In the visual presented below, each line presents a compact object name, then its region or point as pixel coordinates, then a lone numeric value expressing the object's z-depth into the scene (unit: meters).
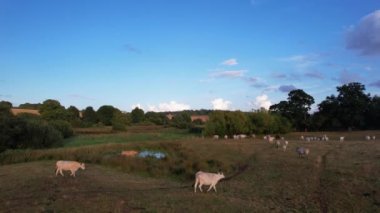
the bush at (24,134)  61.21
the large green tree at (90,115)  159.25
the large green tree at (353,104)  111.88
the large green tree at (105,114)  159.25
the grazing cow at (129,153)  46.44
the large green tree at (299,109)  120.19
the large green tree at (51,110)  123.88
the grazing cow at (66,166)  29.02
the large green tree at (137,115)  175.30
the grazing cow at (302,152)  41.83
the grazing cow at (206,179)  23.23
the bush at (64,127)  96.62
